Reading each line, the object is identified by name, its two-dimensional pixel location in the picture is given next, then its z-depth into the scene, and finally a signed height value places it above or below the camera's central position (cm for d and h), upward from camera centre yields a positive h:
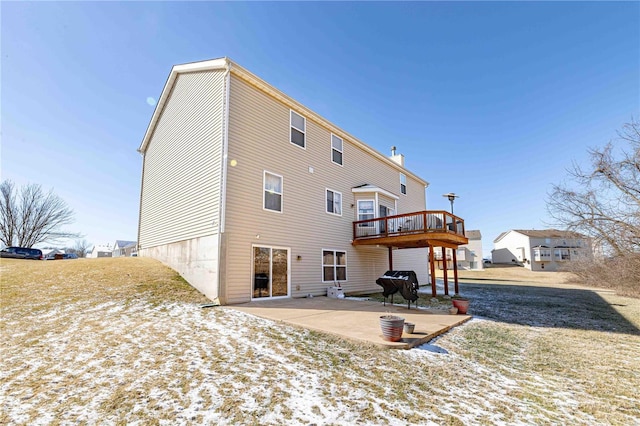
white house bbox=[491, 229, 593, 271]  4541 +9
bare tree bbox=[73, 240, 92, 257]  5804 +112
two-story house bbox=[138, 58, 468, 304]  969 +222
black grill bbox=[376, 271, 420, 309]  928 -109
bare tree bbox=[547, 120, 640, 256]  1466 +297
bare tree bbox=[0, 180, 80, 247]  2889 +391
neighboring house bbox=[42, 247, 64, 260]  3192 -8
